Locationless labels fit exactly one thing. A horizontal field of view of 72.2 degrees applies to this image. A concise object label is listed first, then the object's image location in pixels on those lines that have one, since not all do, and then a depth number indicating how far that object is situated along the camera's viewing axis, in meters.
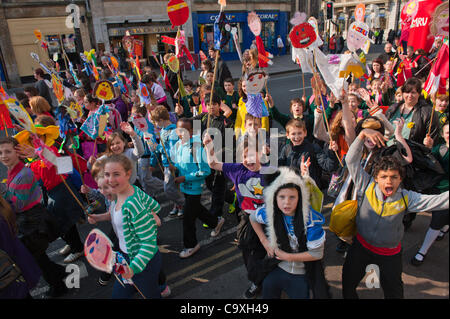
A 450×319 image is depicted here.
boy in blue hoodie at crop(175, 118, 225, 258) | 3.67
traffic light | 16.59
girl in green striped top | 2.44
